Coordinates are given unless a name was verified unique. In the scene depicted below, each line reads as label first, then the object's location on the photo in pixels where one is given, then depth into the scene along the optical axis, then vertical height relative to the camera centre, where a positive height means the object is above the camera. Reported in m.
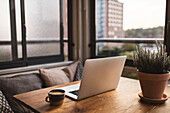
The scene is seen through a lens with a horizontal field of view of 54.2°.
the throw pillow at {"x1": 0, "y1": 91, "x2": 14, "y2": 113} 1.44 -0.57
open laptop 1.04 -0.25
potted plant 1.01 -0.20
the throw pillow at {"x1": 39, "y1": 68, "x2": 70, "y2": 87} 2.00 -0.44
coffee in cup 0.99 -0.35
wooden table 0.95 -0.39
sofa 1.66 -0.45
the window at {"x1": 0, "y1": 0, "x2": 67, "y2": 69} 2.08 +0.13
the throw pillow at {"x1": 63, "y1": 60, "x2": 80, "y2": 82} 2.24 -0.41
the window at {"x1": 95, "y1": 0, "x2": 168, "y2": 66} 2.16 +0.20
